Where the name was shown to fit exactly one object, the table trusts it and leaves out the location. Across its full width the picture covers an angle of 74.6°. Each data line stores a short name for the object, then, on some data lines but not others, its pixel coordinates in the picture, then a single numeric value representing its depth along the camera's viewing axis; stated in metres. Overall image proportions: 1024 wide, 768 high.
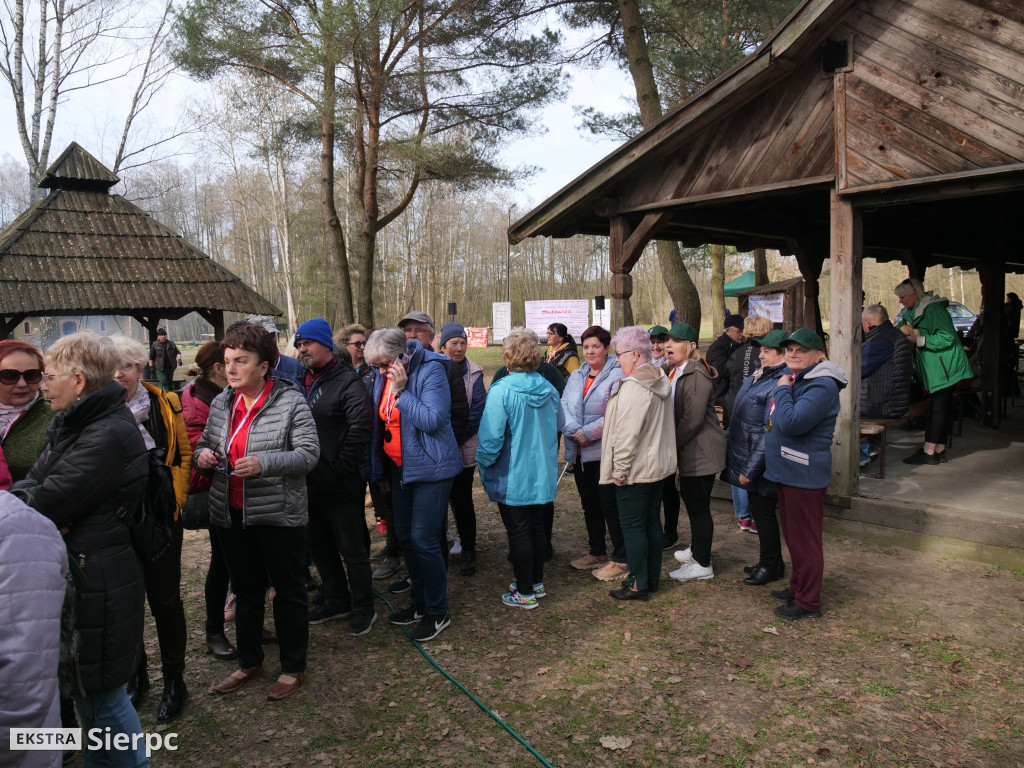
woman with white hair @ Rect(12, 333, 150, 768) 2.41
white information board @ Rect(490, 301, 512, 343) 29.73
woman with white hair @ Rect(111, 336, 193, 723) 3.32
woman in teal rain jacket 4.32
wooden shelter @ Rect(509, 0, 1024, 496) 4.95
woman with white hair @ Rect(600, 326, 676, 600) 4.32
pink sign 33.44
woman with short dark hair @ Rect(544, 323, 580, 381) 6.62
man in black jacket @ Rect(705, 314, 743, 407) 6.73
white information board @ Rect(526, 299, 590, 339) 25.44
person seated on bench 6.79
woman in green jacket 6.91
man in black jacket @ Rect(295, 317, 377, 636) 3.97
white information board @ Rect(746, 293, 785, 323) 14.24
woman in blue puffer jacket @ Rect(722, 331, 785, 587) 4.65
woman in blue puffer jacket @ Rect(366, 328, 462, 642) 3.96
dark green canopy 19.21
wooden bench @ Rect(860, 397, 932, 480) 6.41
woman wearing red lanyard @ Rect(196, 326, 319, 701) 3.26
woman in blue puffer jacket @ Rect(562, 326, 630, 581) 4.96
